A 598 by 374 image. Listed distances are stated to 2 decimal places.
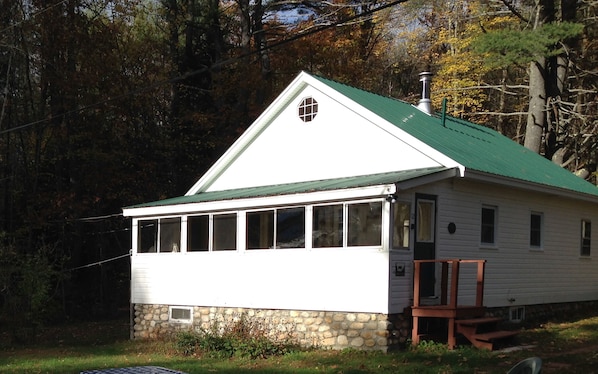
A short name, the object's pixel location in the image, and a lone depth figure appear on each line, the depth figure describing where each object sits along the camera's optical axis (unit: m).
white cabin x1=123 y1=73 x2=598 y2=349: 11.38
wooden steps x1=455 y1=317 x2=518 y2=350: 10.92
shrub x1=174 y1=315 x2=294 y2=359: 11.58
